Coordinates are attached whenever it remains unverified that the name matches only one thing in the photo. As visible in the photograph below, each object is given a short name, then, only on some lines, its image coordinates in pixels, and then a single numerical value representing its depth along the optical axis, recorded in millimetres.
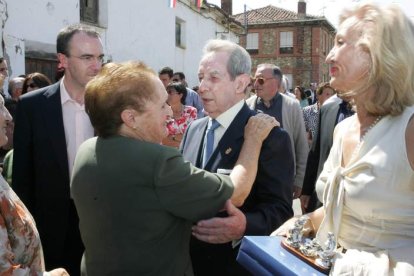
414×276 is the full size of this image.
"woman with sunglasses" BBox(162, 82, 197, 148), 5371
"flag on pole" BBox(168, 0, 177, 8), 13445
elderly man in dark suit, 1998
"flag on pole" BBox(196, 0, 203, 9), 15219
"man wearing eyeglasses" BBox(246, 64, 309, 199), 4699
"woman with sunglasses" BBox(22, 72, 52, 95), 4828
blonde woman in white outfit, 1545
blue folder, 1578
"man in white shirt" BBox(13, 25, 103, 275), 2742
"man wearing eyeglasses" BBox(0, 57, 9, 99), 5277
